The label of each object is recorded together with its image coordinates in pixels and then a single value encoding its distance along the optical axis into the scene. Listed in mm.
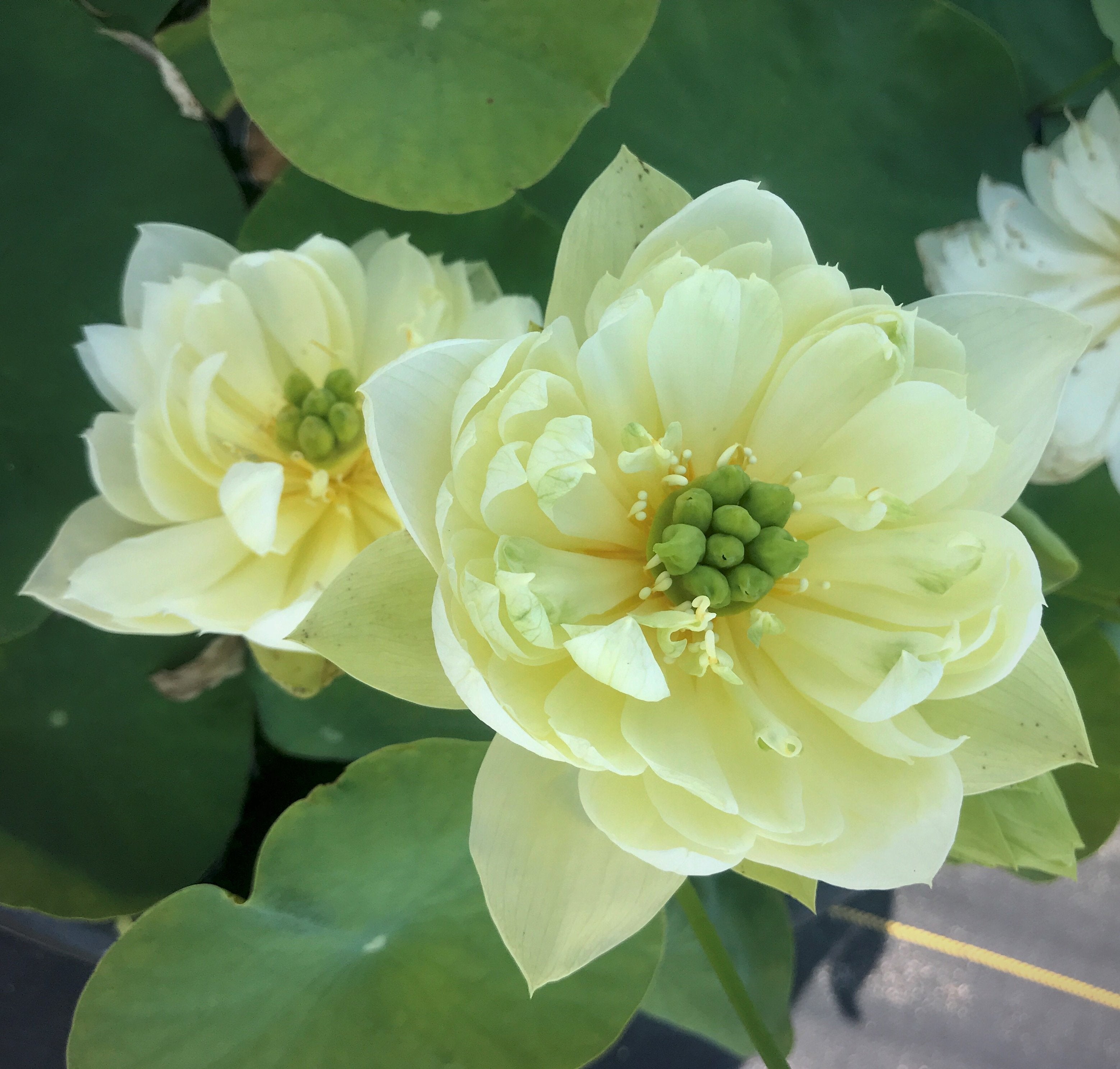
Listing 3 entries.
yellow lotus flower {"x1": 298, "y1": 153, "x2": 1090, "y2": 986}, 282
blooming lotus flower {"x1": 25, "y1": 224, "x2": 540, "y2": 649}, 414
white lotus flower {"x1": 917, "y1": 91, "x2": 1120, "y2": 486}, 501
